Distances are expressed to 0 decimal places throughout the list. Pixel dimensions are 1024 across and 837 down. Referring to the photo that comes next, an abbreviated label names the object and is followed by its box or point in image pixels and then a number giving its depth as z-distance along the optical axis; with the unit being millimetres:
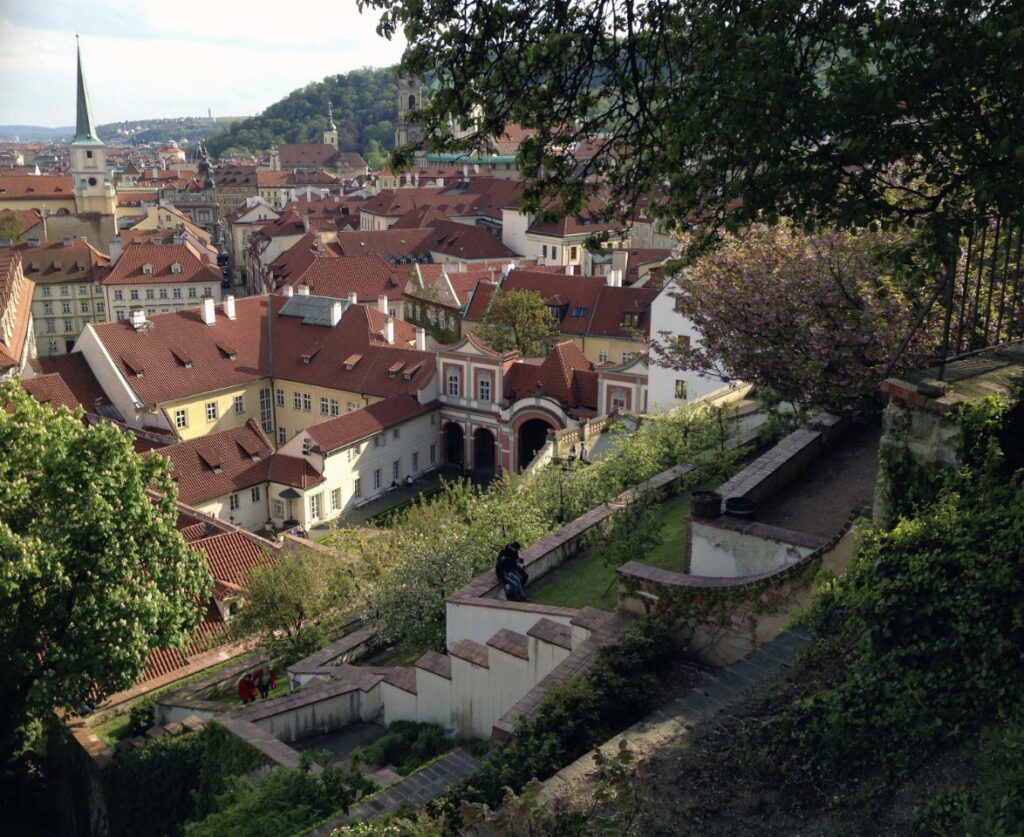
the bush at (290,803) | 11672
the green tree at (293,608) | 21562
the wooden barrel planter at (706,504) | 13781
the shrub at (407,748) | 13812
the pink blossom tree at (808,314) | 15172
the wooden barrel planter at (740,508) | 13789
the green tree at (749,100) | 9391
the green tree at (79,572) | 18719
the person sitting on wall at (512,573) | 15375
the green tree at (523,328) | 53562
